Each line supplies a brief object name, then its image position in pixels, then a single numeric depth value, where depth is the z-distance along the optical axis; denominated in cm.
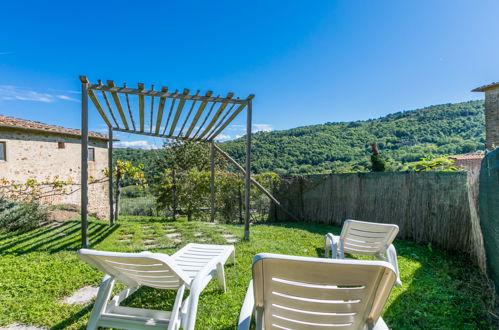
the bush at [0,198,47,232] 561
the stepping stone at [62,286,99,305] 265
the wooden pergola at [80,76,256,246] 432
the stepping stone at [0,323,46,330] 217
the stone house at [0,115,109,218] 1090
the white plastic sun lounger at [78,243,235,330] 180
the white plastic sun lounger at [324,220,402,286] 330
